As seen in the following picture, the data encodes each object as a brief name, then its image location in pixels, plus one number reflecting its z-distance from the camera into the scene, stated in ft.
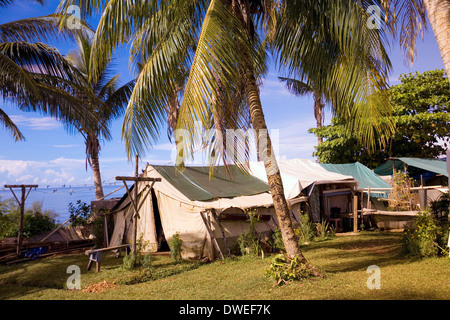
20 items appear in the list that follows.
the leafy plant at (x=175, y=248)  34.91
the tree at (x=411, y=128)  70.13
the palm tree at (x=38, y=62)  39.04
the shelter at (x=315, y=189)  48.12
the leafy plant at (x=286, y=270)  22.90
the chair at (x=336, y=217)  53.67
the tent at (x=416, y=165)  62.43
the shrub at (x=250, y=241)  35.83
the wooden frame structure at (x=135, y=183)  32.21
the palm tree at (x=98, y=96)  61.93
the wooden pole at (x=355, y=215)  50.37
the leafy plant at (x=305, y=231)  43.75
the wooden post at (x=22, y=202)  38.81
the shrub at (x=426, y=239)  29.50
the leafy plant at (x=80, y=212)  52.37
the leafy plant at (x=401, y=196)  57.36
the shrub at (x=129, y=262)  31.14
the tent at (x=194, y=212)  36.91
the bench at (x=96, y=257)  31.46
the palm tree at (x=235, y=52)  20.26
